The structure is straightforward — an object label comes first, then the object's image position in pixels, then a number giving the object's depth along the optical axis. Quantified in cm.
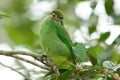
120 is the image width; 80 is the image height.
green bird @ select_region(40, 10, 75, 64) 493
